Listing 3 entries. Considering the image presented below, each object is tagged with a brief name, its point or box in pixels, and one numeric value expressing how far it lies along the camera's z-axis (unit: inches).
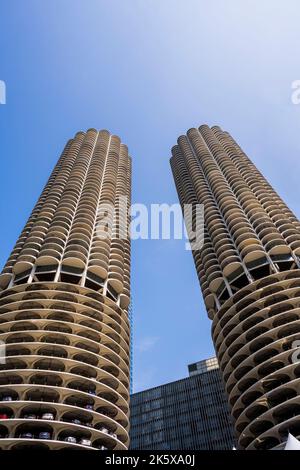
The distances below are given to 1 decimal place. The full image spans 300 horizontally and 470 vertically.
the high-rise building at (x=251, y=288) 2137.1
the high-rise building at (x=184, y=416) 4748.0
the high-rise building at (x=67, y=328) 1973.4
